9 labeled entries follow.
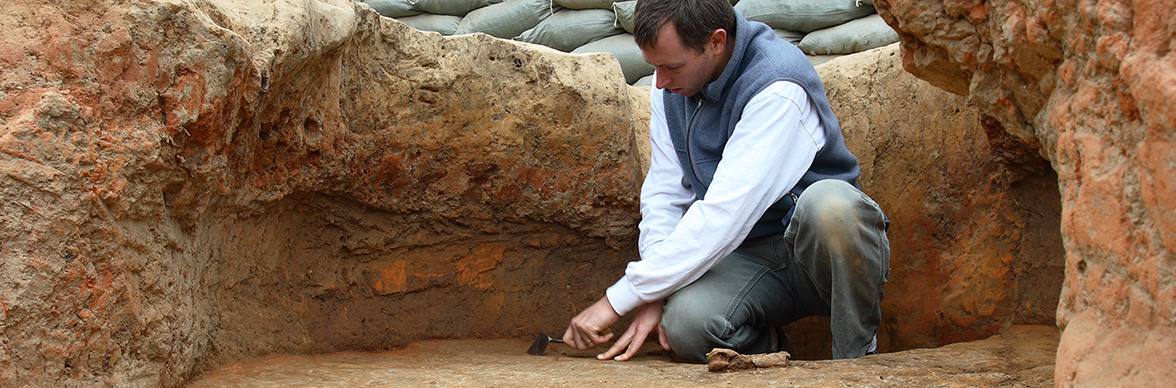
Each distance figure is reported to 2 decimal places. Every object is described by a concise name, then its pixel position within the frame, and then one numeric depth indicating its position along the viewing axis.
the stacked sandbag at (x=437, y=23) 4.38
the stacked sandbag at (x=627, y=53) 4.15
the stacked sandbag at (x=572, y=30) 4.24
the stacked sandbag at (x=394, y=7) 4.43
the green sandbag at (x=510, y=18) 4.29
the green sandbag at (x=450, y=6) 4.42
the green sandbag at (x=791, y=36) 4.11
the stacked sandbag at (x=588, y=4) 4.25
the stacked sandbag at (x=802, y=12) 3.94
